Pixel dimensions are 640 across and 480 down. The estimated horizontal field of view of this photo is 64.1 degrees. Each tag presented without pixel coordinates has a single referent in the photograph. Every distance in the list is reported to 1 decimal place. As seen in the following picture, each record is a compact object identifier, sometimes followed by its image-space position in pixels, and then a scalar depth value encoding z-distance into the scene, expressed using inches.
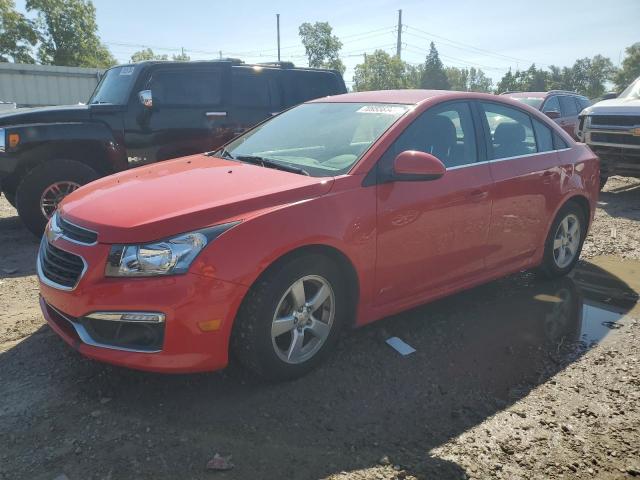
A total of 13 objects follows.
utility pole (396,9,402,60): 2111.7
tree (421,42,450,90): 2874.0
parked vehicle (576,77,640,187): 344.8
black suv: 227.6
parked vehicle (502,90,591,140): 449.7
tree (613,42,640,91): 2790.4
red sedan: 102.1
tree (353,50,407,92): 2146.9
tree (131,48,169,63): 2342.4
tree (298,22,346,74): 2188.7
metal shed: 949.4
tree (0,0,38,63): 1310.3
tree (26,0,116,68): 1379.2
